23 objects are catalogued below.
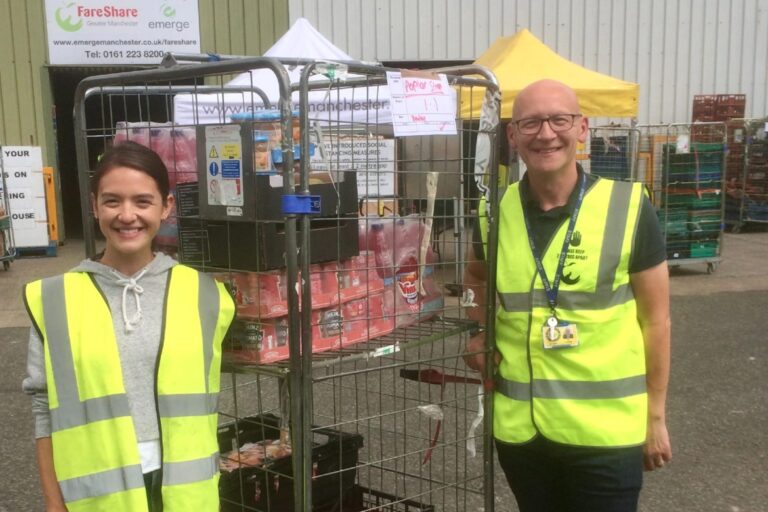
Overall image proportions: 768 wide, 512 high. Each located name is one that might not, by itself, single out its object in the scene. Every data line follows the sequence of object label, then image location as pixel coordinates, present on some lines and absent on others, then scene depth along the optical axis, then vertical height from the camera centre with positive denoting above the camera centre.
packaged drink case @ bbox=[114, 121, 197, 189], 2.60 +0.05
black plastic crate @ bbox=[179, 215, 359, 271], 2.29 -0.26
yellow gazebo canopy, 8.96 +0.91
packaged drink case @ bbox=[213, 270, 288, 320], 2.32 -0.41
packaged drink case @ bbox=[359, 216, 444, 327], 2.62 -0.36
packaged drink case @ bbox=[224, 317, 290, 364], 2.34 -0.55
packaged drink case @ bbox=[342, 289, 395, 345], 2.47 -0.52
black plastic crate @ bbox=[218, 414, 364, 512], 2.72 -1.13
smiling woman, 2.00 -0.54
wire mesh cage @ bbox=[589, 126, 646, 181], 9.55 -0.03
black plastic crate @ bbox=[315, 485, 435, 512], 2.98 -1.34
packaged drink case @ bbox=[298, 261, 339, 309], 2.36 -0.39
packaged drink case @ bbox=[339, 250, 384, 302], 2.46 -0.39
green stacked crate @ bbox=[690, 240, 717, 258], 9.67 -1.21
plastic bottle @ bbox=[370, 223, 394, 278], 2.62 -0.31
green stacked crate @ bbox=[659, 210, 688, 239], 9.53 -0.87
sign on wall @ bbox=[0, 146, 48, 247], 10.88 -0.41
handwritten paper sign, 2.36 +0.16
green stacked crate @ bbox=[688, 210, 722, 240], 9.58 -0.89
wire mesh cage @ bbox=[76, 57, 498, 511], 2.22 -0.26
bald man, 2.26 -0.49
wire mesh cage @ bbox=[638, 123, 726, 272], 9.55 -0.55
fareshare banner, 12.02 +2.05
